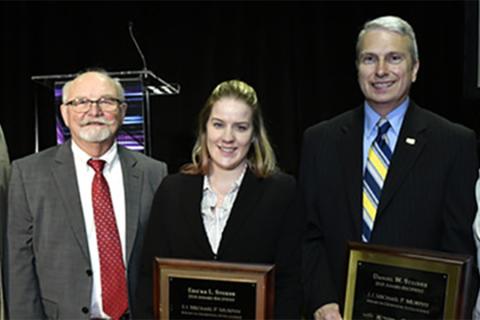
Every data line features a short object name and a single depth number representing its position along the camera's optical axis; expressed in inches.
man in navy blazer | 83.2
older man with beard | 90.3
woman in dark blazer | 81.7
